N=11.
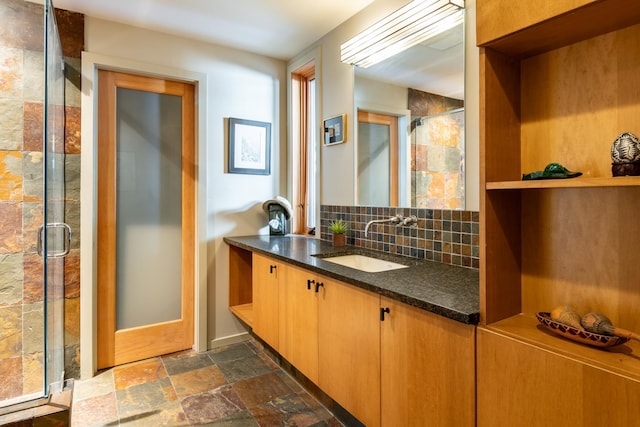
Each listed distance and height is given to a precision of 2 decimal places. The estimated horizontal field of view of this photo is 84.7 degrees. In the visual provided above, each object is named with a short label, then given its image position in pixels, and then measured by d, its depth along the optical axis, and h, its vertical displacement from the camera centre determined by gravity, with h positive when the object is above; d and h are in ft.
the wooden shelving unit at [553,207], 3.04 +0.06
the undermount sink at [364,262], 6.67 -1.01
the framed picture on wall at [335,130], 8.36 +2.03
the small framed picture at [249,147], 9.79 +1.88
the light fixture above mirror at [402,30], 5.81 +3.39
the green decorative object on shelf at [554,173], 3.34 +0.38
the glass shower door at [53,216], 5.95 -0.08
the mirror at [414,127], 5.96 +1.65
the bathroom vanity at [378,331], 3.87 -1.68
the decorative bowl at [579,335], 2.99 -1.09
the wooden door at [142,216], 8.44 -0.10
